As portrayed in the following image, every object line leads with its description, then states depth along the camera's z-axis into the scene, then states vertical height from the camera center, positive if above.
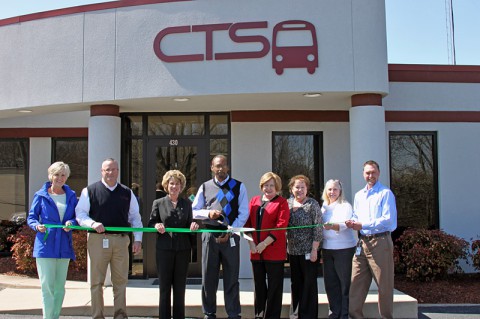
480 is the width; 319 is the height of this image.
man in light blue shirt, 5.91 -0.70
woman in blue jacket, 5.63 -0.56
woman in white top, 6.13 -0.79
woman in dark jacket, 5.82 -0.67
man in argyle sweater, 5.98 -0.67
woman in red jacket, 5.92 -0.73
